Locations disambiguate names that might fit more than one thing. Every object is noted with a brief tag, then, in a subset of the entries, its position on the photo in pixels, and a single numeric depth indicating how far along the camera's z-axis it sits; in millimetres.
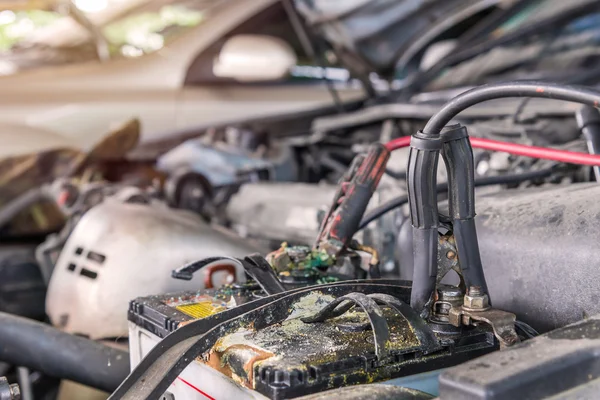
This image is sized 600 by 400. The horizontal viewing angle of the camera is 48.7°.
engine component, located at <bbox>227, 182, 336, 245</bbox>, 1942
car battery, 757
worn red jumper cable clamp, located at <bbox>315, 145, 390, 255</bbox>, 1180
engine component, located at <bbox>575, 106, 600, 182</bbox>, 1396
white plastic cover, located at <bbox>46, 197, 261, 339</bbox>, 1627
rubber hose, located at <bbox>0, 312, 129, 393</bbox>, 1353
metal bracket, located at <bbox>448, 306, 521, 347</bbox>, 844
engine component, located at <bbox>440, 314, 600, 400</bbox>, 609
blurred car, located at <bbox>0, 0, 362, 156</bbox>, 2723
